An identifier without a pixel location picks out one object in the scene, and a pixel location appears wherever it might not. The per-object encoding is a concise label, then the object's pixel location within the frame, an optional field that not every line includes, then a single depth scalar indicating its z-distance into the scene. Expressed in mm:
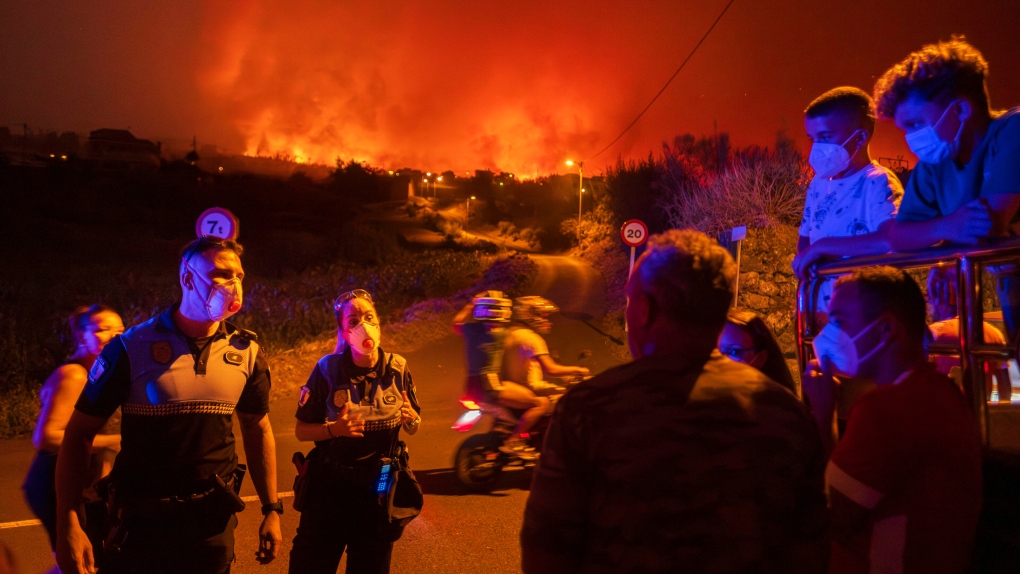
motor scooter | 6270
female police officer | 3150
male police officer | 2553
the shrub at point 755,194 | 15648
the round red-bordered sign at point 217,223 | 5387
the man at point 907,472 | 1662
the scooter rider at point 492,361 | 6387
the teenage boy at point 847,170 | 3062
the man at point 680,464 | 1450
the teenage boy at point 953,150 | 1925
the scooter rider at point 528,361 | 6465
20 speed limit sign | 12653
